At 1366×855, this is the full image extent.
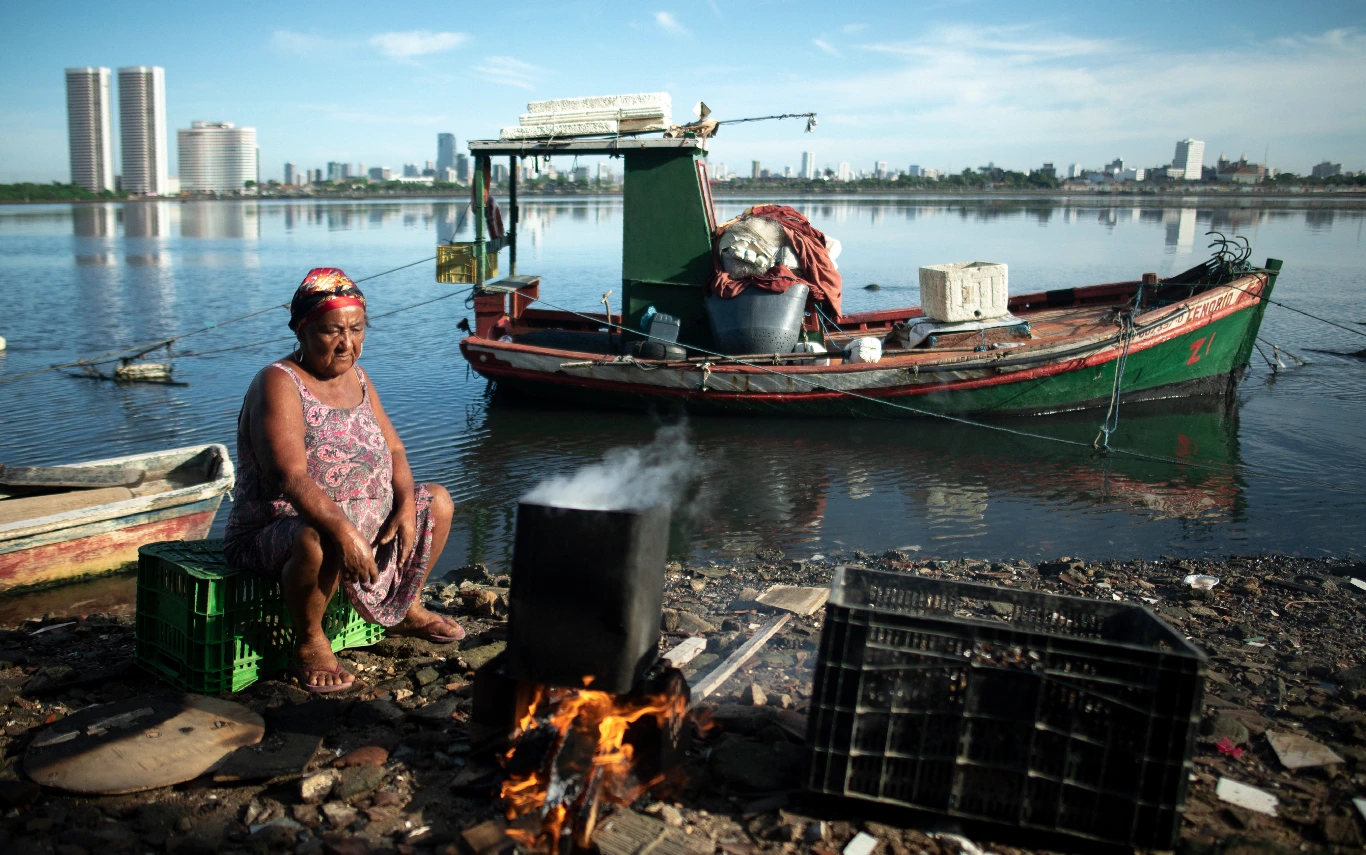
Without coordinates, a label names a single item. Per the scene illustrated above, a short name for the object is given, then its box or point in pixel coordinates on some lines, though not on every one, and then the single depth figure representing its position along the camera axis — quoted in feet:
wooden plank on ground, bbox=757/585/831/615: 16.38
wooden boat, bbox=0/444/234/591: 19.42
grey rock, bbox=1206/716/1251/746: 11.18
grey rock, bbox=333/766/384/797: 10.00
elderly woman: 11.41
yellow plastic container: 38.29
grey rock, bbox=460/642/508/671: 13.36
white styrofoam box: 35.60
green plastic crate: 11.64
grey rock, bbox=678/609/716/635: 15.14
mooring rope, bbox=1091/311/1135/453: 32.60
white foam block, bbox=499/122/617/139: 35.12
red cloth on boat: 34.47
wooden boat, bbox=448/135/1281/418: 34.83
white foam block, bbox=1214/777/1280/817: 9.82
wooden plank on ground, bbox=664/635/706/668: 13.39
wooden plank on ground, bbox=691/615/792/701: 12.21
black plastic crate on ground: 8.58
